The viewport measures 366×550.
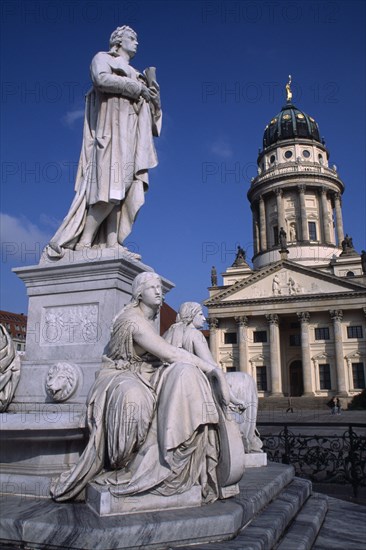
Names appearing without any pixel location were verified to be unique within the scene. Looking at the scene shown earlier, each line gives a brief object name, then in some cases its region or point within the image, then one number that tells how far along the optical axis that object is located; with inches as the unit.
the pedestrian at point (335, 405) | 1400.1
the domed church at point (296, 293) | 1930.4
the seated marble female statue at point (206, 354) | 162.6
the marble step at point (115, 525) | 95.3
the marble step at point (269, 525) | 100.5
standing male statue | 177.0
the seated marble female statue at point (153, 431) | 110.6
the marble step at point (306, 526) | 115.3
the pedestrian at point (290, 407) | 1593.8
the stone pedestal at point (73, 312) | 152.3
